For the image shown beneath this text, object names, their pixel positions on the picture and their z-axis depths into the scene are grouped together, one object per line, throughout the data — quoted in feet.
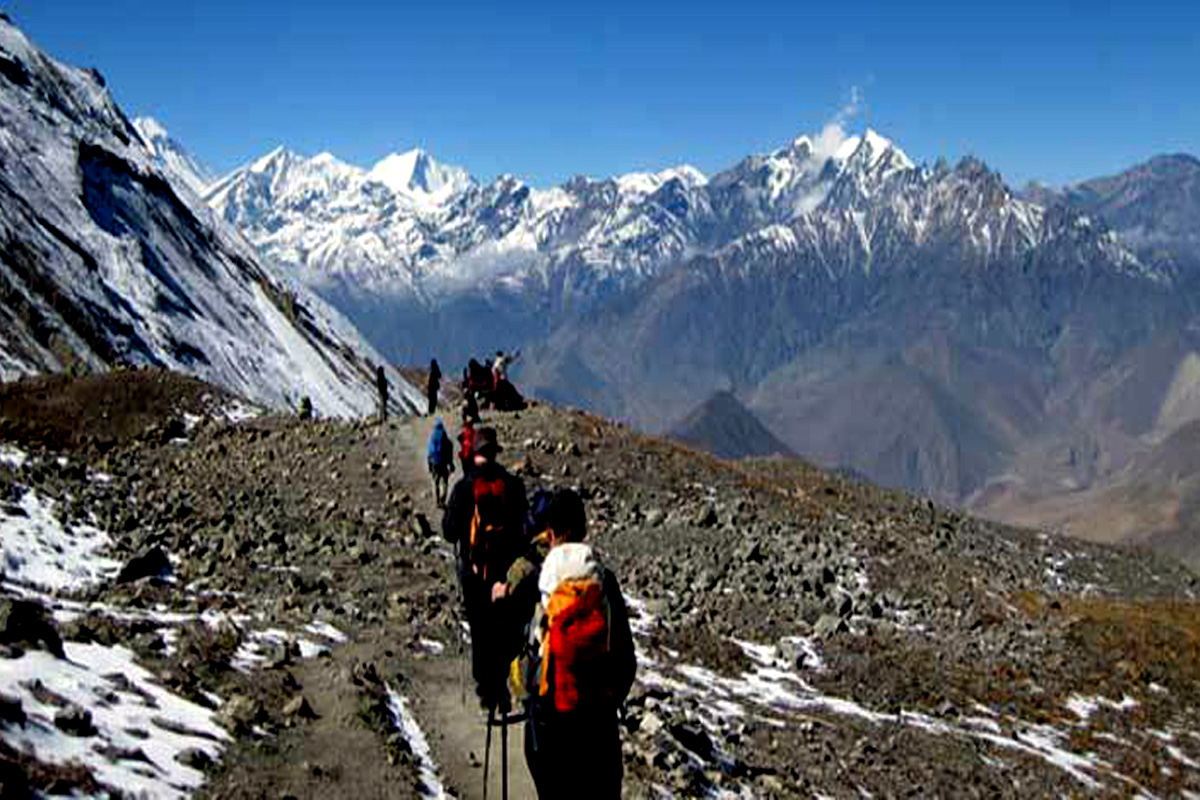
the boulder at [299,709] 48.65
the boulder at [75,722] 36.73
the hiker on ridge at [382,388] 162.20
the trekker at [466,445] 103.72
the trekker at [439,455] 110.22
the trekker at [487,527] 45.09
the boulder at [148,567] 71.51
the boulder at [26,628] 42.55
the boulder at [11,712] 34.73
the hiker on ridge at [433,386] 164.55
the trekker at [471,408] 138.18
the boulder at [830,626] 98.32
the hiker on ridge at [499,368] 164.96
